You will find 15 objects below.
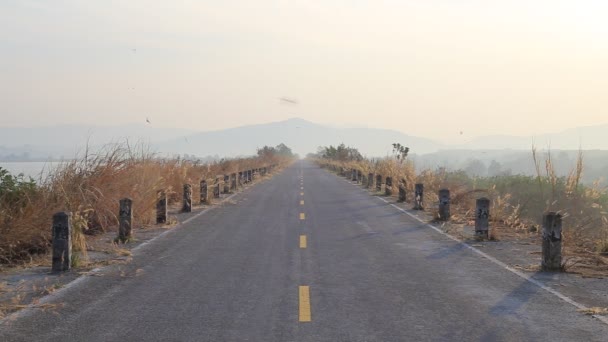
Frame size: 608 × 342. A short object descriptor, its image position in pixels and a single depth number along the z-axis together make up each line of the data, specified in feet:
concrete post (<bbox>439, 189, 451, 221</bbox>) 57.11
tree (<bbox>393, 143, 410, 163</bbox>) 124.47
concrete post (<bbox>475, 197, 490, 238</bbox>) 44.98
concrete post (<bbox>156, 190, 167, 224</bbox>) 54.70
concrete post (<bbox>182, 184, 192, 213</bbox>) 65.46
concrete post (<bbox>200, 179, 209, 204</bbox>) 76.23
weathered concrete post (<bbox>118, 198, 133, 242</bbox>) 42.47
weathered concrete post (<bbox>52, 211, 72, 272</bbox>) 31.40
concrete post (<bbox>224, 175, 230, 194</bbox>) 99.30
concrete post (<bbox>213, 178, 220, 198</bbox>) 88.08
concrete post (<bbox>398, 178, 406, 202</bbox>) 82.64
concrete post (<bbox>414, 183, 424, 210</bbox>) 70.49
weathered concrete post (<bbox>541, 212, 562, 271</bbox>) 32.68
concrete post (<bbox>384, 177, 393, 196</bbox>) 95.59
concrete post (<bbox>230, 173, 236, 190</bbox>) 103.23
